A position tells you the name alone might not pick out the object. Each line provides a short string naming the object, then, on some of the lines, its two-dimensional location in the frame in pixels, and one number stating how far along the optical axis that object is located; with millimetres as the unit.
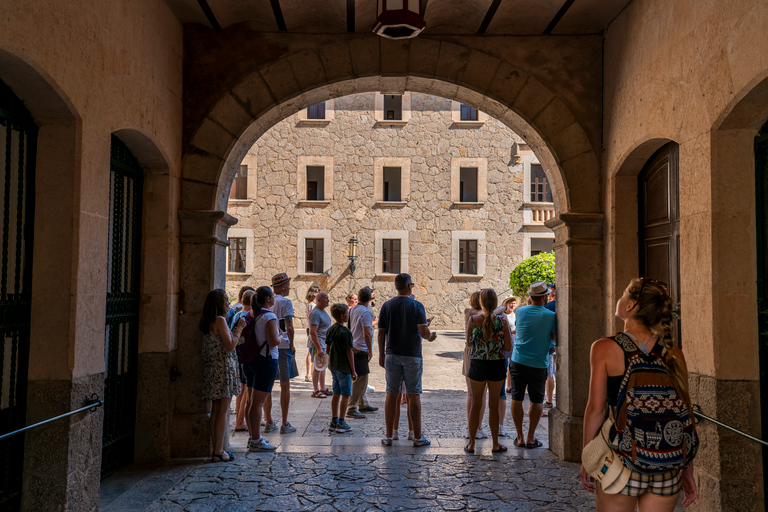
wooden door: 4894
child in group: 6691
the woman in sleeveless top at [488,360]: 5812
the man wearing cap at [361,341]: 7367
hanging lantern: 4461
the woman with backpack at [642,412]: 2590
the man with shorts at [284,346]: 6703
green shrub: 15095
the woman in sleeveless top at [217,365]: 5535
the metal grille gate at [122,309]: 5070
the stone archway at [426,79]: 5863
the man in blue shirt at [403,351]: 6031
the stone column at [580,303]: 5789
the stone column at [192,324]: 5738
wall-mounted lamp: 22664
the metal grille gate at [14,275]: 3637
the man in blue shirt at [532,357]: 6000
